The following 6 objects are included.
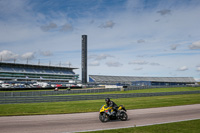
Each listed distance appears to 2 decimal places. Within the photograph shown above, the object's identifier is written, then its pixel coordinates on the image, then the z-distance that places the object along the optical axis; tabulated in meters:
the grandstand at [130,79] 118.88
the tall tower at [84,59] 104.81
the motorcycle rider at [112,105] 12.28
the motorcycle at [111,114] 11.93
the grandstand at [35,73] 108.56
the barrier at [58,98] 23.75
